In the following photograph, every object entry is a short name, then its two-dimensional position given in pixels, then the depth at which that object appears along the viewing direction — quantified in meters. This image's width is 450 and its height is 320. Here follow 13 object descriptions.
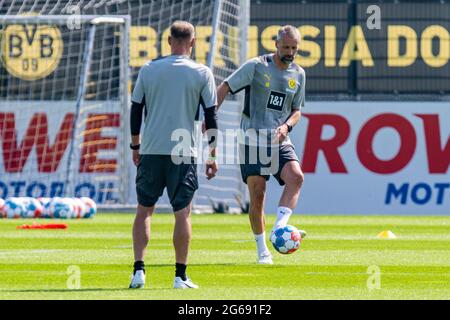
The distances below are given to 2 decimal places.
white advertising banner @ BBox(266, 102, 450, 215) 23.05
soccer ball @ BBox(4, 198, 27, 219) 20.64
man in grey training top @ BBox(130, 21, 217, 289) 9.79
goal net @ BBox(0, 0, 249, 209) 23.22
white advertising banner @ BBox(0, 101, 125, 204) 23.56
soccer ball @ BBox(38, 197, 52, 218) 20.64
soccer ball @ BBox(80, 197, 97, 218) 20.92
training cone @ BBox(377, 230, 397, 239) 16.64
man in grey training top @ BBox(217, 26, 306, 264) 12.48
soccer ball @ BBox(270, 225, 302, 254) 11.73
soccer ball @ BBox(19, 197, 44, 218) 20.64
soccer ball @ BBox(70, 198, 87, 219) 20.78
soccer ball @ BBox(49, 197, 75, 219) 20.62
